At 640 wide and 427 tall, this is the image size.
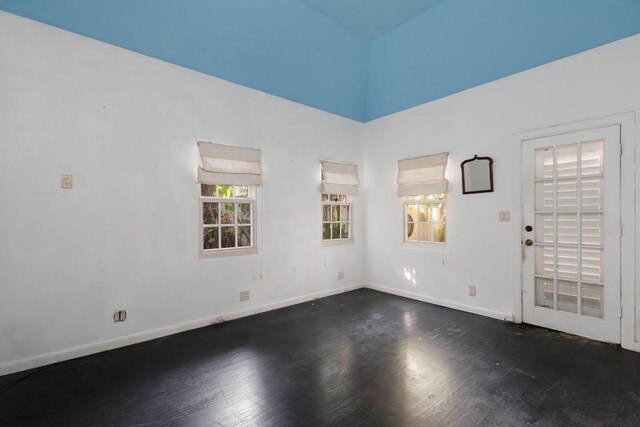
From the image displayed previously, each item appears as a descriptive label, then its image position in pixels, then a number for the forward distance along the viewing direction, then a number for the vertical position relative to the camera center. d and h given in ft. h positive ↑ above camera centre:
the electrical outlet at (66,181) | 9.09 +0.93
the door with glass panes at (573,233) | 9.78 -0.84
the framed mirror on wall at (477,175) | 12.38 +1.44
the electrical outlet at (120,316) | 9.86 -3.41
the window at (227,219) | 11.94 -0.35
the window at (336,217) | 15.98 -0.36
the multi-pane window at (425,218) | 14.38 -0.41
